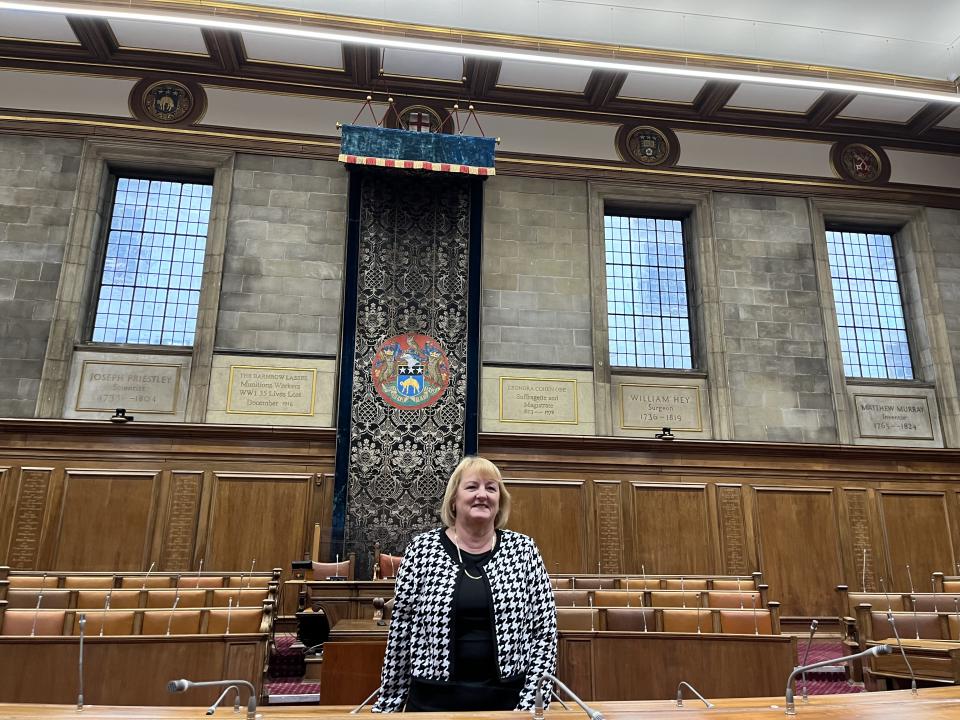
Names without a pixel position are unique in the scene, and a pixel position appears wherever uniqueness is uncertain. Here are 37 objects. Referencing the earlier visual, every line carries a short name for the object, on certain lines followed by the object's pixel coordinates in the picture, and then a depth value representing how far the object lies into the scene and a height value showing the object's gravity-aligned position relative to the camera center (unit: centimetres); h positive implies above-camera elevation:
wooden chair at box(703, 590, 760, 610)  569 -50
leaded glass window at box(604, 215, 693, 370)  1026 +365
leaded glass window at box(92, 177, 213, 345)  941 +373
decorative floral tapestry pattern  880 +275
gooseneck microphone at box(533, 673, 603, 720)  188 -47
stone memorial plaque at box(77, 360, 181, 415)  884 +185
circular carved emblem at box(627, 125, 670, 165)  1079 +603
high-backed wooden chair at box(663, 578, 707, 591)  721 -46
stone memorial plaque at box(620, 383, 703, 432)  966 +181
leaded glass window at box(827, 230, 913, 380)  1057 +360
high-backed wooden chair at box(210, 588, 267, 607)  554 -48
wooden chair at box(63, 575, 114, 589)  639 -44
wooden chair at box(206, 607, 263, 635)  468 -57
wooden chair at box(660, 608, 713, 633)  496 -57
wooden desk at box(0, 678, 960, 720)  212 -56
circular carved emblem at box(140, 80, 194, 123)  987 +608
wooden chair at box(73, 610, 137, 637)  464 -59
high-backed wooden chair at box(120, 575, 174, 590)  668 -45
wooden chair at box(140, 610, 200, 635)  463 -58
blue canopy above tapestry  928 +515
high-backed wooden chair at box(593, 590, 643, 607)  577 -49
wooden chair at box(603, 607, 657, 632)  500 -58
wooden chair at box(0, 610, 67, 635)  451 -57
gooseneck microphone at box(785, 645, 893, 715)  216 -44
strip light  716 +520
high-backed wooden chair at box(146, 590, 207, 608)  545 -49
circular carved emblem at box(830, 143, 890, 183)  1109 +596
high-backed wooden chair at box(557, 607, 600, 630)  498 -57
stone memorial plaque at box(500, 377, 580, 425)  943 +184
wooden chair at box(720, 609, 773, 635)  496 -59
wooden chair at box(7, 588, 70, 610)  543 -50
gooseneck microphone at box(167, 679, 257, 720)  184 -40
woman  233 -28
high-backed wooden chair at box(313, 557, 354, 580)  766 -37
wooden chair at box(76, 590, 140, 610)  543 -50
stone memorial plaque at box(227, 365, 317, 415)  905 +186
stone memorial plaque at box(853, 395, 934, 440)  998 +176
